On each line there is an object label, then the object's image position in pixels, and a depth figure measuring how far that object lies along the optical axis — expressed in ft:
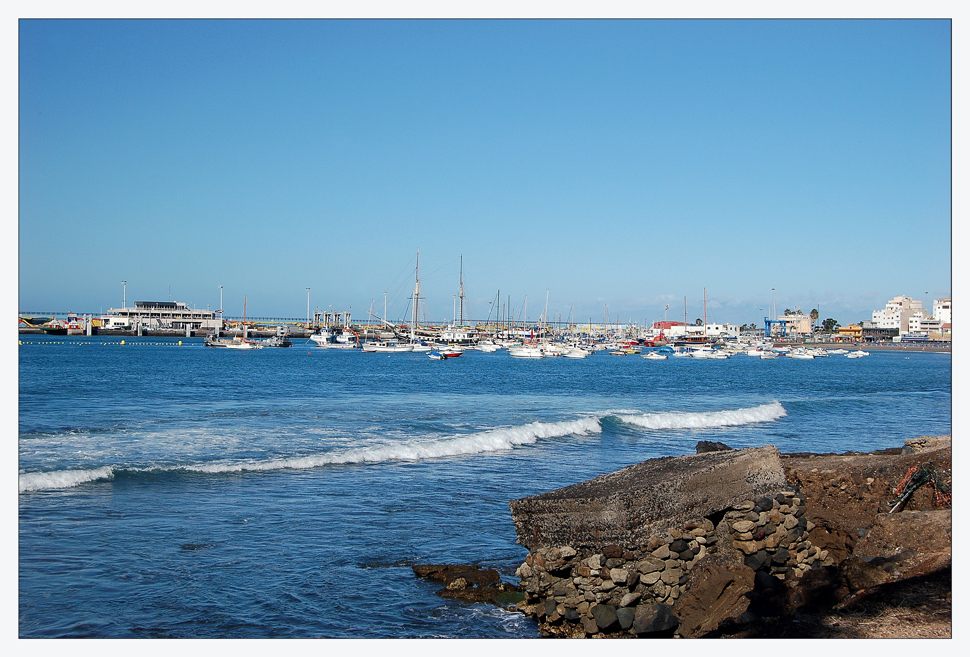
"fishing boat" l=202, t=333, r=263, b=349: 392.14
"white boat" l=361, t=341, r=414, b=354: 376.89
